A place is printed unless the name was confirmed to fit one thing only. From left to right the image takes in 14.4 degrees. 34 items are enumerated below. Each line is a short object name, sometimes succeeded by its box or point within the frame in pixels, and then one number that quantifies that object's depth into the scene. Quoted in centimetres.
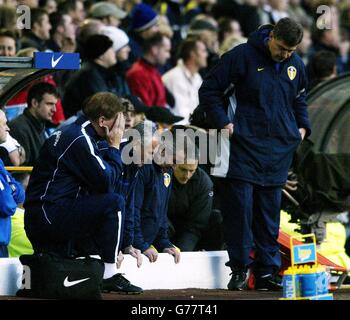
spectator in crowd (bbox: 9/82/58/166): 1363
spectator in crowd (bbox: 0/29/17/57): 1467
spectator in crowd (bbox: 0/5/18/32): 1574
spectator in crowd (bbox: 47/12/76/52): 1619
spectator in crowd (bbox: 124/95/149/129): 1334
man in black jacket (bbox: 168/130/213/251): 1311
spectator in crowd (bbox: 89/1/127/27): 1742
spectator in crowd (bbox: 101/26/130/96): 1580
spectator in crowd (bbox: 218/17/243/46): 1966
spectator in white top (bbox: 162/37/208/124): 1702
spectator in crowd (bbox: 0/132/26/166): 1282
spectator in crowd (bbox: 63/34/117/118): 1511
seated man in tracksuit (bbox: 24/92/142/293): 1059
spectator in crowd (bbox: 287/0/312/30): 2289
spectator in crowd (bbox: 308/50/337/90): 1614
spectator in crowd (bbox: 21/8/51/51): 1601
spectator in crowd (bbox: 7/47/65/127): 1424
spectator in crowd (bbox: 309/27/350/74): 2048
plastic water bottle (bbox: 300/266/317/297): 988
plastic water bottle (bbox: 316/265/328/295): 995
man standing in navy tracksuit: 1173
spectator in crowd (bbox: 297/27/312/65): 2062
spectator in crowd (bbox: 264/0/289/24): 2080
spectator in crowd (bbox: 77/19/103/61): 1566
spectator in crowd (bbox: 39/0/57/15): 1778
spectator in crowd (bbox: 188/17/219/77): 1842
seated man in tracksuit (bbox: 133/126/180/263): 1188
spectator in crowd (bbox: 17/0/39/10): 1658
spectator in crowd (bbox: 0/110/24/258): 1114
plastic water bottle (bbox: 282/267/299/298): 993
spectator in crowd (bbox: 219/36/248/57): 1616
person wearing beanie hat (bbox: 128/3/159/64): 1803
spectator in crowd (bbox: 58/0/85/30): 1750
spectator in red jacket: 1633
